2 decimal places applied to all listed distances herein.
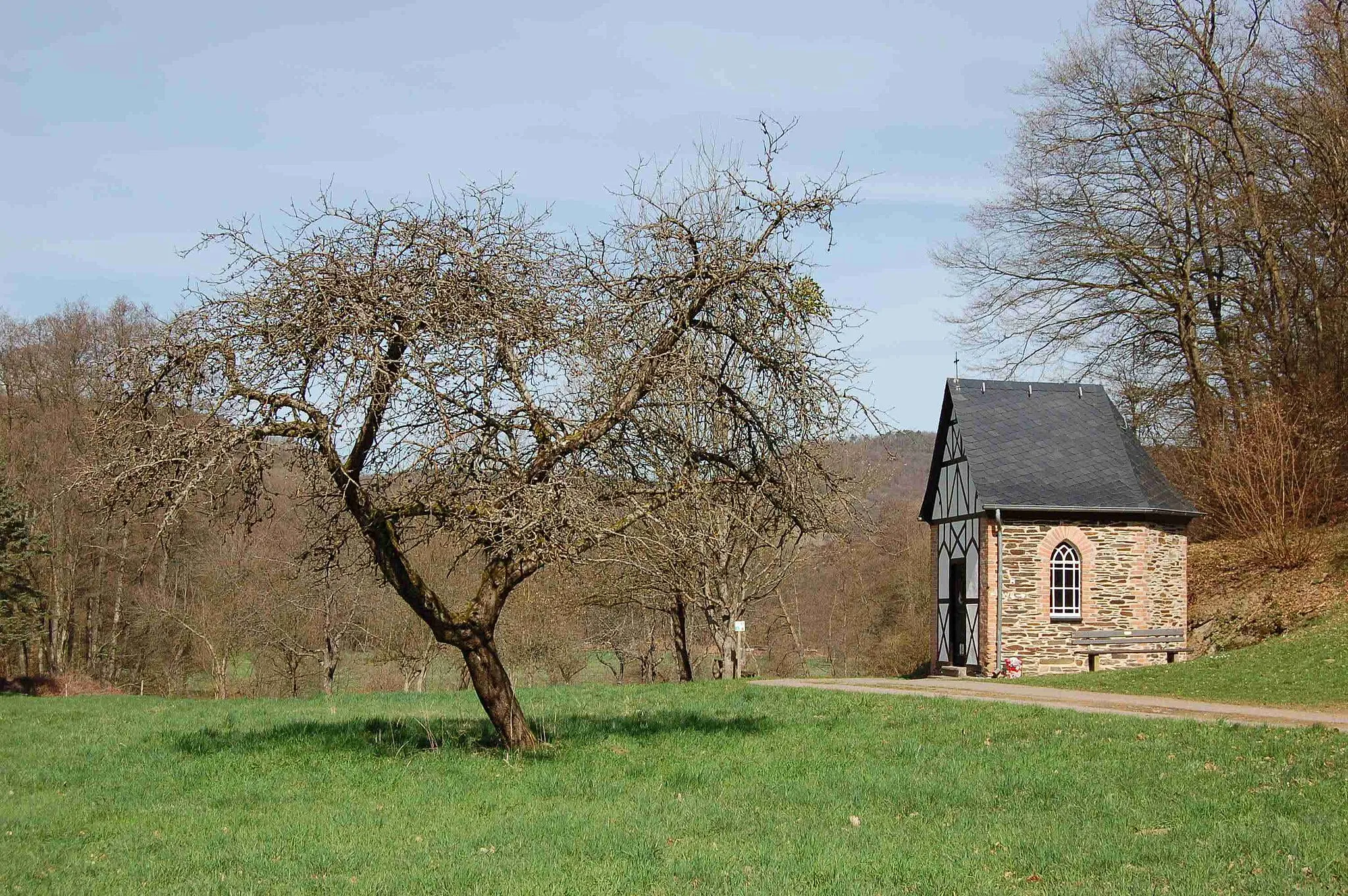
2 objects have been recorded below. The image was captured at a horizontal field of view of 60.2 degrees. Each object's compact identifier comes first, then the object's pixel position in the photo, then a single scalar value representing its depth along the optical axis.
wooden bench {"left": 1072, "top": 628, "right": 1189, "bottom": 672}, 26.44
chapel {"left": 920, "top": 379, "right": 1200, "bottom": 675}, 26.48
